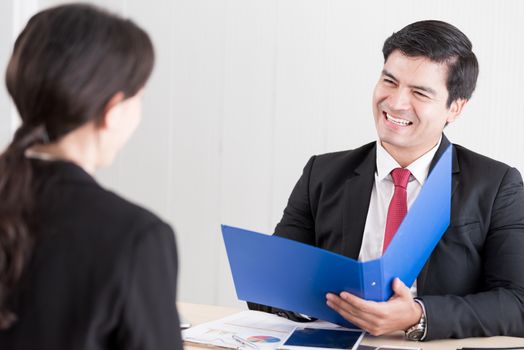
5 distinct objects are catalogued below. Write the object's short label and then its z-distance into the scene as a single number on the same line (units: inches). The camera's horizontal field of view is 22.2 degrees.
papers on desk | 80.0
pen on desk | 79.1
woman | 58.2
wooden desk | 81.2
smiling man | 89.4
